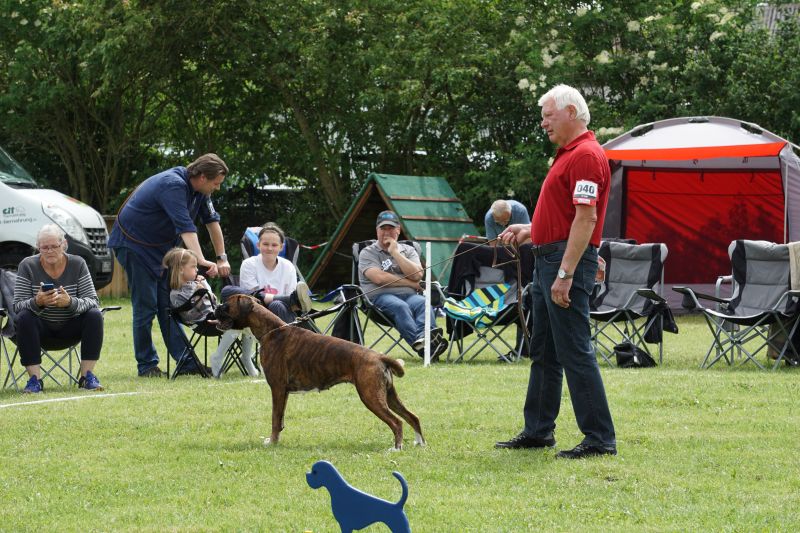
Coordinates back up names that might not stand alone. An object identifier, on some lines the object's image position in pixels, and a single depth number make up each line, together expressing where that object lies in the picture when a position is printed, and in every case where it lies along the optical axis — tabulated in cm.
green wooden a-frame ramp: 2566
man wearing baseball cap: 1594
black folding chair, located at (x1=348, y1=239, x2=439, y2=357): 1597
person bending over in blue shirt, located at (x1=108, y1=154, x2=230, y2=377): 1450
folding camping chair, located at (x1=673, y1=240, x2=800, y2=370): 1519
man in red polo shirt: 870
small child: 1453
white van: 2375
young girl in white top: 1477
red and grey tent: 2431
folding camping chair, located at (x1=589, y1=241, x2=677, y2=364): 1598
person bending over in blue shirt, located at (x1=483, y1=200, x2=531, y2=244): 1801
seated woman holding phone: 1338
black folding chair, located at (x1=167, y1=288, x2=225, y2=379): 1444
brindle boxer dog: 937
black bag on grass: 1541
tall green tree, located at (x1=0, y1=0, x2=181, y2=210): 2895
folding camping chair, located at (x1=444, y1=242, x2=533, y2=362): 1602
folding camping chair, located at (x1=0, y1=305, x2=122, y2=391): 1375
